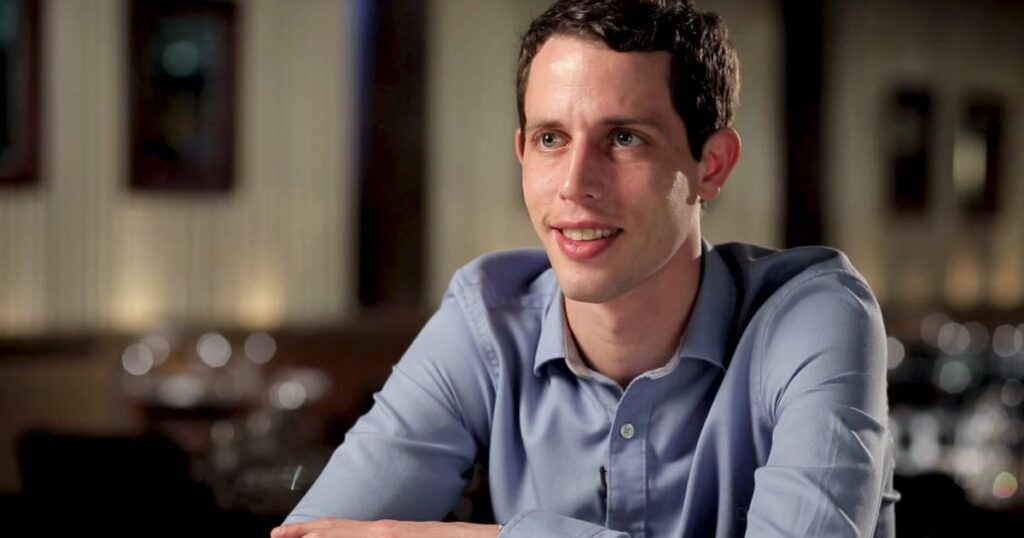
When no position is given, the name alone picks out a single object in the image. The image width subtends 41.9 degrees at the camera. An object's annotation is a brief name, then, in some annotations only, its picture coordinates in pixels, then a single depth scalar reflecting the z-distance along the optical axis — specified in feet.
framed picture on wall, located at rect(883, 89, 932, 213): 37.47
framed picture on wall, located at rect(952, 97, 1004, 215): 39.19
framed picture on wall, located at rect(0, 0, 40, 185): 21.15
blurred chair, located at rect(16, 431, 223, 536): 8.04
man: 4.70
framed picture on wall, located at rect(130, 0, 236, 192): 22.88
